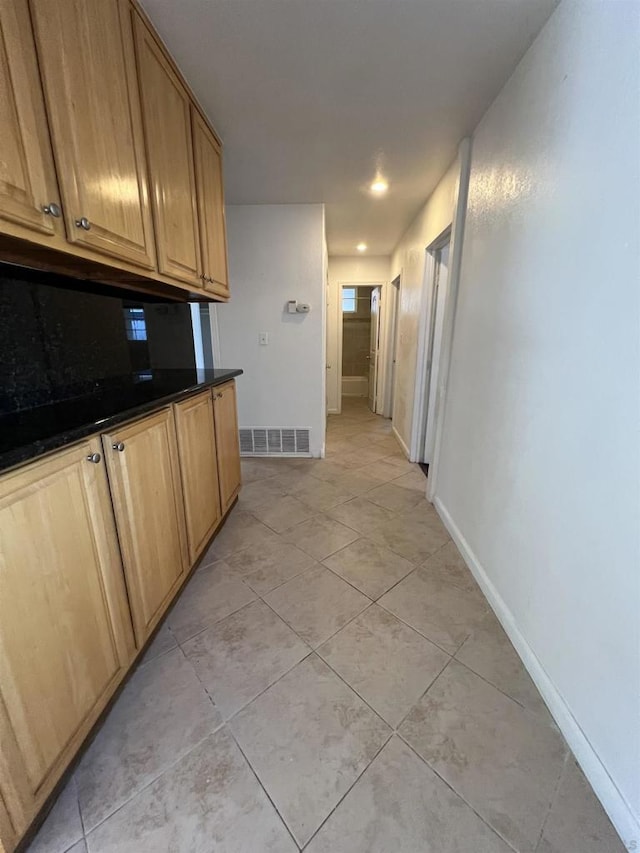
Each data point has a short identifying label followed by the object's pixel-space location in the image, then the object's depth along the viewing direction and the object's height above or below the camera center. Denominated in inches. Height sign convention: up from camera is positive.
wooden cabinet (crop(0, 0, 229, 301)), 33.0 +23.6
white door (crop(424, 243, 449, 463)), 117.0 +3.7
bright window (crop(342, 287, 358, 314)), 288.5 +29.3
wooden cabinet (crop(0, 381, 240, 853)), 30.0 -27.6
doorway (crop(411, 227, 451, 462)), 117.6 -3.3
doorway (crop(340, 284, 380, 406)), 291.3 -4.0
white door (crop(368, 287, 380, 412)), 214.5 -5.4
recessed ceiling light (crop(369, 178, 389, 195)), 101.5 +44.9
